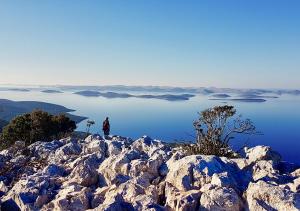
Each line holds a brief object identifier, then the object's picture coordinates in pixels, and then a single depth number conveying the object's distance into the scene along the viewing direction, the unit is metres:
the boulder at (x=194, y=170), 14.16
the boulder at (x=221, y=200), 12.16
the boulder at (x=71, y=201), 13.74
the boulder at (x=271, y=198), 11.54
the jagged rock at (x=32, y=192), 14.59
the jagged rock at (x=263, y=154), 18.06
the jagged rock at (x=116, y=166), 16.38
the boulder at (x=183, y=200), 12.34
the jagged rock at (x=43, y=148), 24.45
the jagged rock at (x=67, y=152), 21.58
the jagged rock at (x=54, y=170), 17.77
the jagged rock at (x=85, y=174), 16.06
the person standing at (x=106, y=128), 34.25
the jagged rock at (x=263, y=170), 14.60
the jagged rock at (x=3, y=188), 16.73
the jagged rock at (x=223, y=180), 13.20
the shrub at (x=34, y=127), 51.16
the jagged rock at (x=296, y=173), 14.89
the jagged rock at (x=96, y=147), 22.85
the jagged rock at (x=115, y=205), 12.39
